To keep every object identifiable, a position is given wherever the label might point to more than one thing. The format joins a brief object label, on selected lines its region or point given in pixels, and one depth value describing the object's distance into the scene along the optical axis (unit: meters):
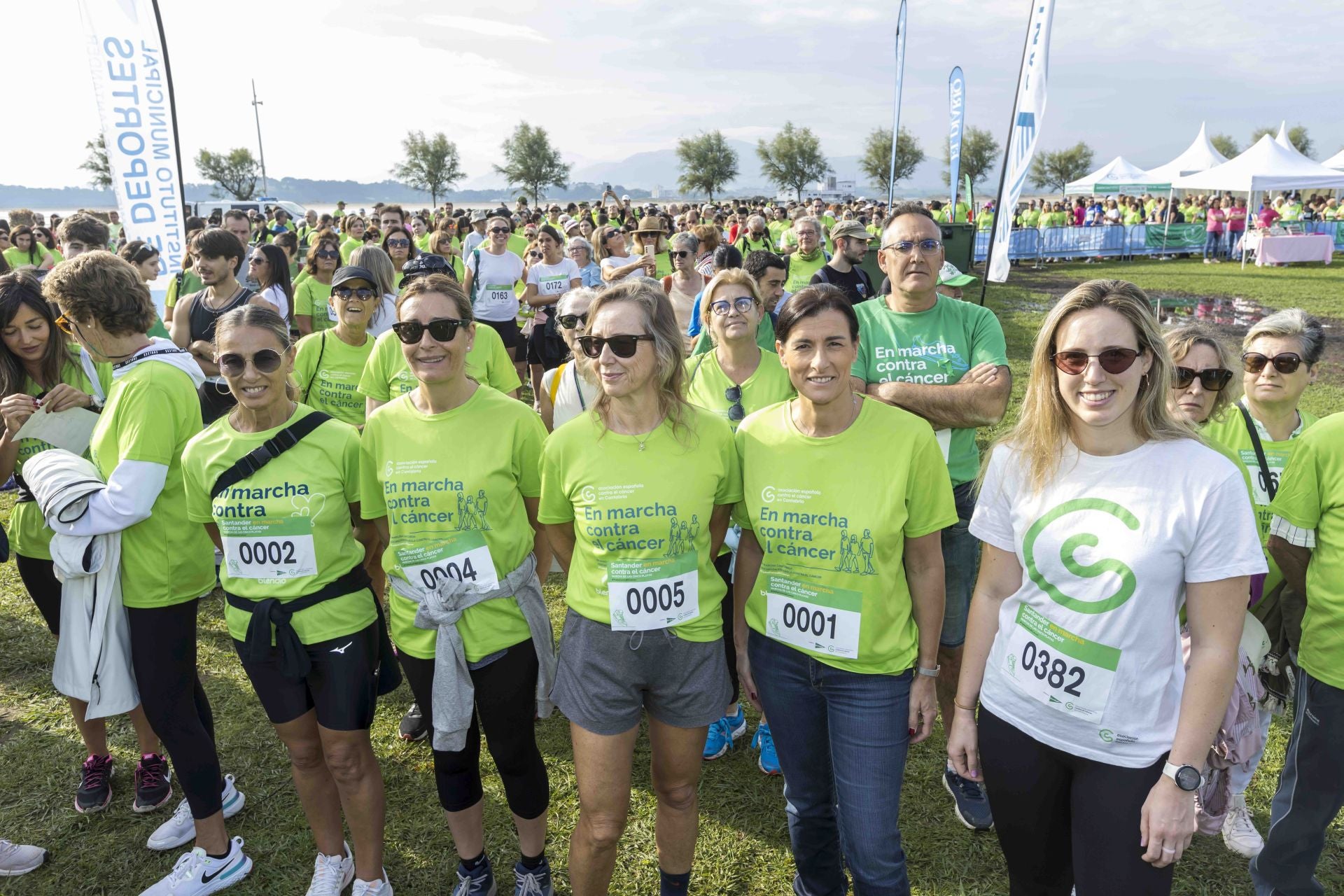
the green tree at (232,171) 63.44
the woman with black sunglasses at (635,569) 2.34
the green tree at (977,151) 66.69
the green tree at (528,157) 64.19
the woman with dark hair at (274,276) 5.98
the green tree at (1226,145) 82.56
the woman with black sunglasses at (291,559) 2.56
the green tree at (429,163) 63.75
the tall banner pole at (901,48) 17.67
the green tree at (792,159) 68.19
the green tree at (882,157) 63.88
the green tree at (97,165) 52.53
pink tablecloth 21.75
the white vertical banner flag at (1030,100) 7.36
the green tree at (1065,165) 73.56
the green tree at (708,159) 70.50
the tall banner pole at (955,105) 16.36
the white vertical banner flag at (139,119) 6.38
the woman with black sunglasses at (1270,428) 2.71
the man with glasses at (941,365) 2.98
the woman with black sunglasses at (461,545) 2.52
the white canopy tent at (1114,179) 28.20
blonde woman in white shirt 1.81
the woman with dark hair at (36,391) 3.07
